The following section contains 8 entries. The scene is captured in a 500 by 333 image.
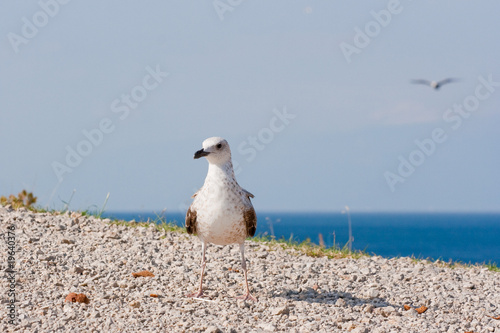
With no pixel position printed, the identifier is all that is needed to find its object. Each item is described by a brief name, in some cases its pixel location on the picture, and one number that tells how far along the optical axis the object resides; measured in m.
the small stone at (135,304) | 13.06
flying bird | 25.33
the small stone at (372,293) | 14.81
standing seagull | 12.63
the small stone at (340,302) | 14.04
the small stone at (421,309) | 14.07
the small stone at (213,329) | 11.42
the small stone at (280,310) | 12.94
